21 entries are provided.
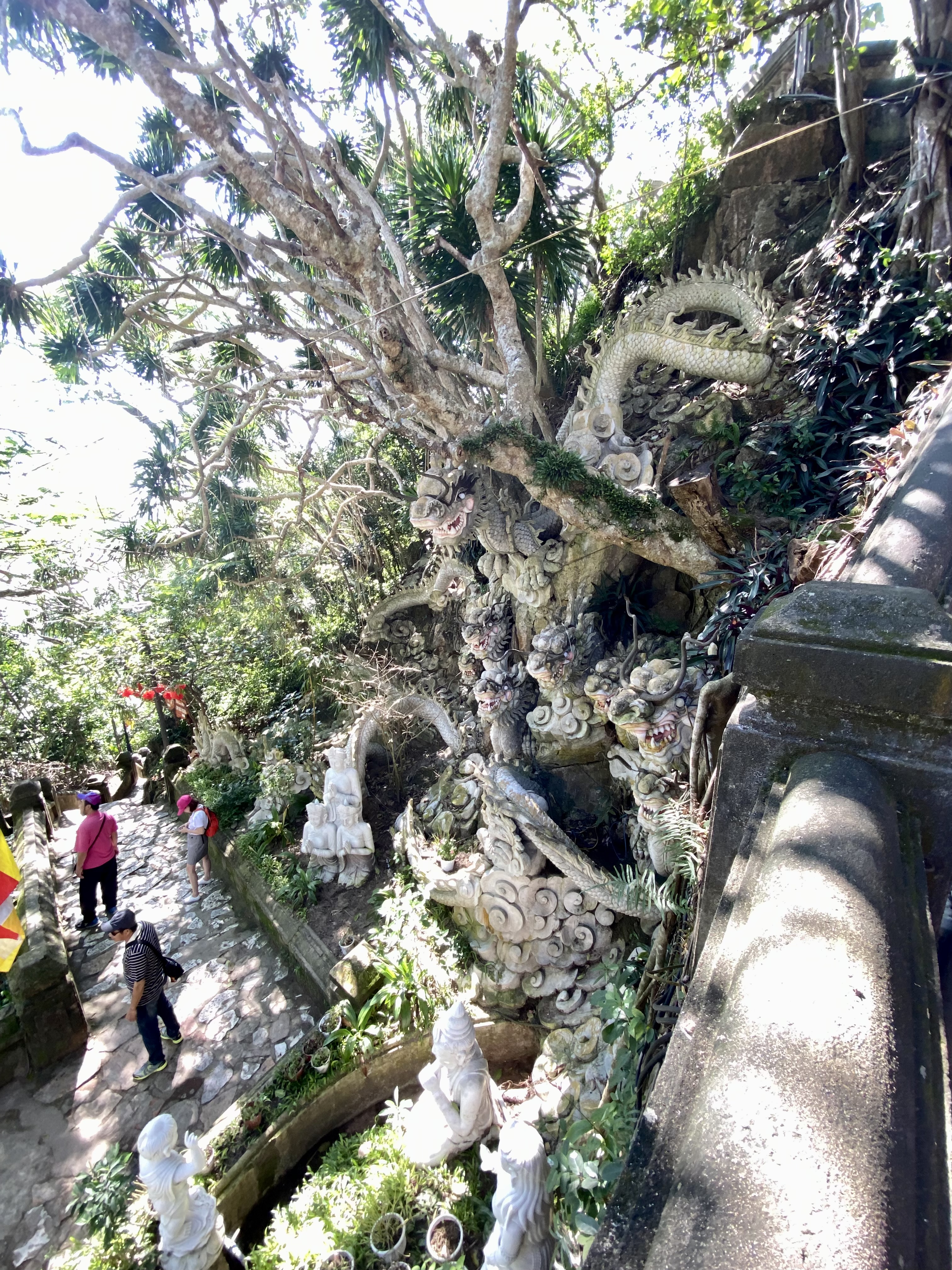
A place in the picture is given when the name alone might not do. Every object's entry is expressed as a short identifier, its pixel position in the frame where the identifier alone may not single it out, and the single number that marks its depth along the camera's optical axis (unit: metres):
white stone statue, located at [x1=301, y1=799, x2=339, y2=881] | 6.25
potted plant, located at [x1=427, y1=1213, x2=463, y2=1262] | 3.19
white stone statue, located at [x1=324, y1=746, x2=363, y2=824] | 6.27
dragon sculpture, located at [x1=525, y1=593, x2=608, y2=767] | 5.01
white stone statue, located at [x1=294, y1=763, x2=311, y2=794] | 7.29
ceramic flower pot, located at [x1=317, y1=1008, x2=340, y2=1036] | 4.41
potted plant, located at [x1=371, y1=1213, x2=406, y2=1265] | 3.17
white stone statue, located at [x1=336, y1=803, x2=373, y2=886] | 6.18
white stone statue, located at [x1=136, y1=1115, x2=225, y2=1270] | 2.95
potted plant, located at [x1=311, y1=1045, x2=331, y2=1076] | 4.14
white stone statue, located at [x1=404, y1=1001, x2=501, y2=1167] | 3.36
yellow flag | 3.56
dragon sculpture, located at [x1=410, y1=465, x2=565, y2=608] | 5.13
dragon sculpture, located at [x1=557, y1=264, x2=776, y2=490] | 4.91
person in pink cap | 6.87
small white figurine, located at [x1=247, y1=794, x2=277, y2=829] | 7.26
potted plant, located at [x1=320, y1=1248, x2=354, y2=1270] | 3.09
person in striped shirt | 4.17
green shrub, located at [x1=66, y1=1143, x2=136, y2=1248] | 3.15
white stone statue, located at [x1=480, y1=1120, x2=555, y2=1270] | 2.58
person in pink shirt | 6.24
